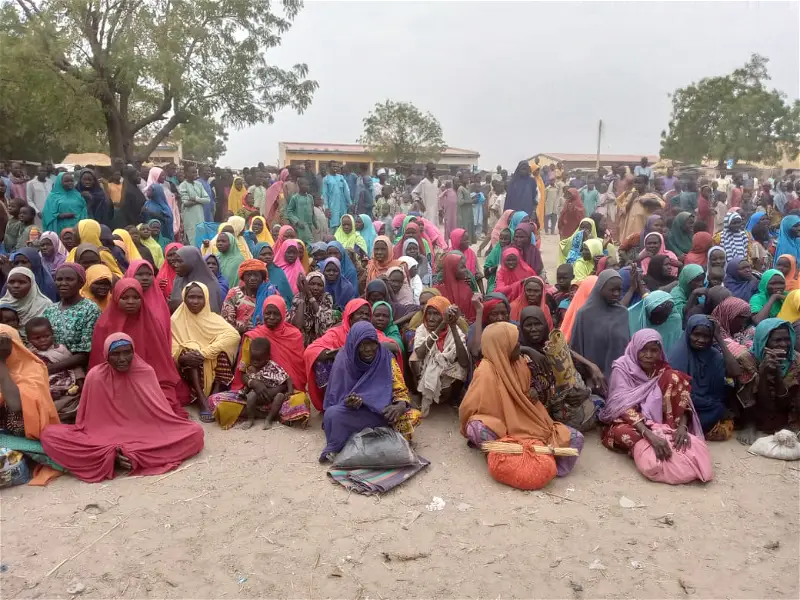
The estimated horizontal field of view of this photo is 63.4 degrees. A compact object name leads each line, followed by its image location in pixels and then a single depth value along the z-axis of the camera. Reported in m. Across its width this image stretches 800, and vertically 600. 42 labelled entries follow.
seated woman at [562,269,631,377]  5.39
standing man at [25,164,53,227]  11.55
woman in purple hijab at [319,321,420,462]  4.62
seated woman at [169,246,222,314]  6.32
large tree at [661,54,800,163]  32.81
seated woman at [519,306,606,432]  4.82
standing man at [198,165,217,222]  12.24
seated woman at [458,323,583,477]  4.54
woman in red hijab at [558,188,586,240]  12.48
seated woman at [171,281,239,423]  5.52
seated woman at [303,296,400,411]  5.29
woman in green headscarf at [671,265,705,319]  6.18
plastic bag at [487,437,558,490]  4.23
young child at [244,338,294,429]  5.27
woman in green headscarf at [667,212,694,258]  8.82
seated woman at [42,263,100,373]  4.90
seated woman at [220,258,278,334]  6.16
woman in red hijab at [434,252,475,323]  6.70
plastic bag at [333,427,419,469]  4.43
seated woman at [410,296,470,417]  5.34
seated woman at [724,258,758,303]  6.64
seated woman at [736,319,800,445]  4.87
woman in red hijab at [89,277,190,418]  5.01
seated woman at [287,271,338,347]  6.15
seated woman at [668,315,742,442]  4.88
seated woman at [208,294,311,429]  5.24
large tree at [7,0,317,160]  17.19
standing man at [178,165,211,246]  11.46
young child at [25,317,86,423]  4.68
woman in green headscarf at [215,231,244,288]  7.54
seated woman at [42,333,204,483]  4.33
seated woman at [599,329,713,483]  4.44
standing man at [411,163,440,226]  14.62
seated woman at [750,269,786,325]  5.93
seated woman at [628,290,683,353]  5.39
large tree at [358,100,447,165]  30.44
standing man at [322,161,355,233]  13.54
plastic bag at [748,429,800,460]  4.71
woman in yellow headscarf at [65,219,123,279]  6.96
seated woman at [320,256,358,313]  6.73
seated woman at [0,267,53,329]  4.96
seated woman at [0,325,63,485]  4.30
